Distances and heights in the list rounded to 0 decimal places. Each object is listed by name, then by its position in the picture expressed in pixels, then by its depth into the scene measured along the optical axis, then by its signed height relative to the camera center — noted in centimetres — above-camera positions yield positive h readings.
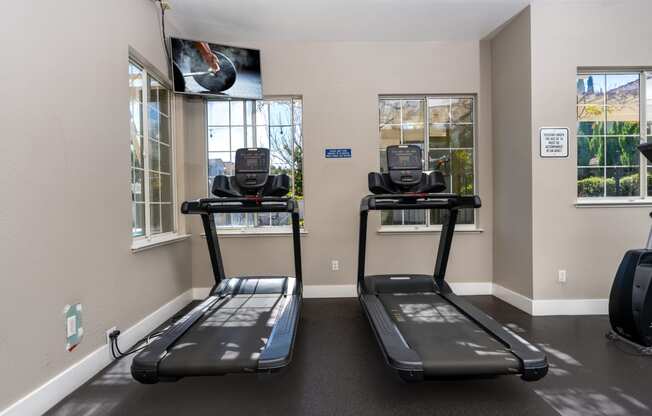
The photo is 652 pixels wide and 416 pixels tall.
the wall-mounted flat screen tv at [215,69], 366 +159
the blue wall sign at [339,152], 407 +60
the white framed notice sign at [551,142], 344 +58
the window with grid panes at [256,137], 418 +83
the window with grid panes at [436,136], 423 +83
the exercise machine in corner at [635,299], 254 -86
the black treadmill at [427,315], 191 -100
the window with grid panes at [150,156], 307 +49
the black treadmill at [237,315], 193 -99
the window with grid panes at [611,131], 358 +72
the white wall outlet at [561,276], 347 -89
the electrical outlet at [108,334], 247 -103
